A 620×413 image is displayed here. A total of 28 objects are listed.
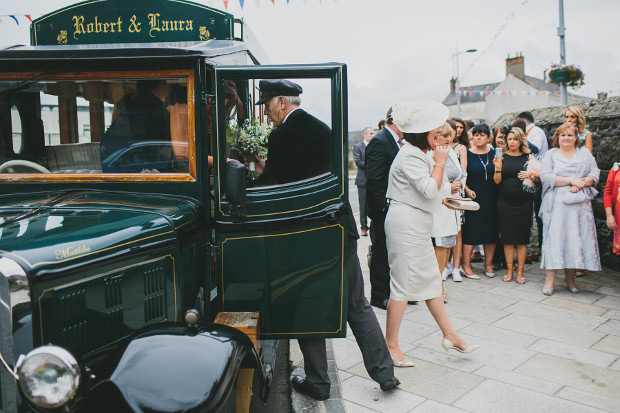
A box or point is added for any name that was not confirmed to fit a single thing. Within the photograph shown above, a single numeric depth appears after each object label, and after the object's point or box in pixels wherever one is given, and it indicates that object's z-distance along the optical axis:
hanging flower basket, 12.52
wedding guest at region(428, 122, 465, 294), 5.91
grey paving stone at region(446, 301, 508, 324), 5.50
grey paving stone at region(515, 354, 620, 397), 3.91
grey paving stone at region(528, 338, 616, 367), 4.42
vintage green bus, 2.88
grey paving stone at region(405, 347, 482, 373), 4.31
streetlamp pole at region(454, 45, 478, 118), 29.53
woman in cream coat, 4.06
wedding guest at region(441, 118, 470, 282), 7.02
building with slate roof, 41.53
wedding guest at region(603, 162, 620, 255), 6.00
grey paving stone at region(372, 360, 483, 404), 3.81
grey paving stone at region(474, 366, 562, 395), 3.89
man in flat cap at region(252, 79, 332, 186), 3.43
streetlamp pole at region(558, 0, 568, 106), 13.44
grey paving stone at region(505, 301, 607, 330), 5.37
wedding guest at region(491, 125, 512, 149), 7.34
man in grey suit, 10.32
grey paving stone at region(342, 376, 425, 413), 3.64
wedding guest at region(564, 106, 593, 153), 6.42
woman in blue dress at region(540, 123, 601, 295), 6.21
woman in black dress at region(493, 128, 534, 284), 6.92
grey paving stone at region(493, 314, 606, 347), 4.91
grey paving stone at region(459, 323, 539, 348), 4.87
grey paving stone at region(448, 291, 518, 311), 5.99
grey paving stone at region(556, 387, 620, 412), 3.60
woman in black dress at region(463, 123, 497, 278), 7.14
